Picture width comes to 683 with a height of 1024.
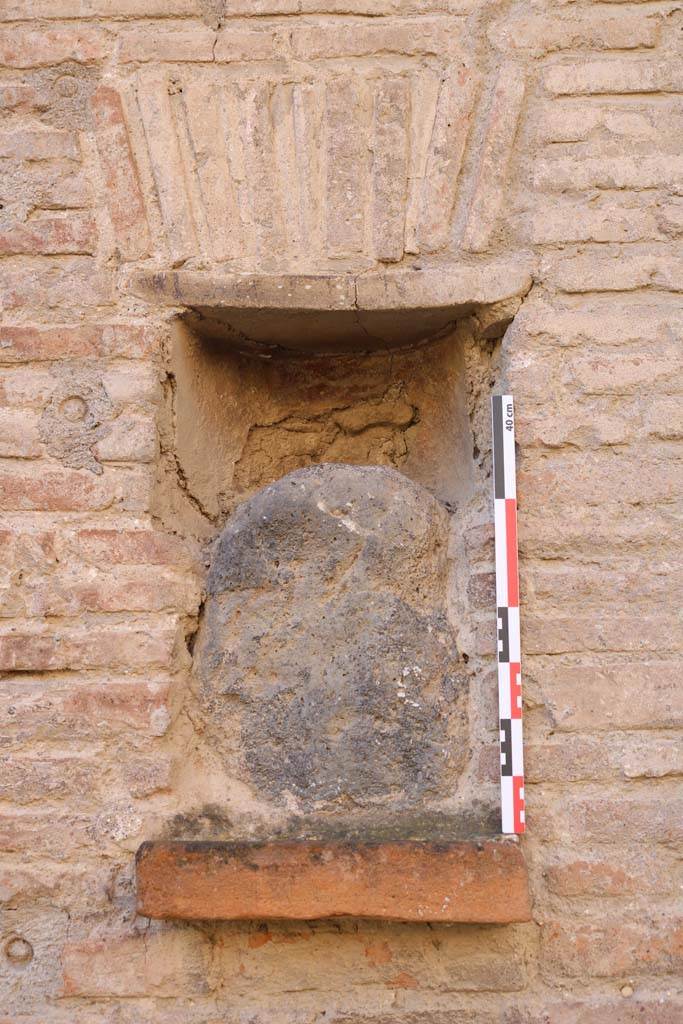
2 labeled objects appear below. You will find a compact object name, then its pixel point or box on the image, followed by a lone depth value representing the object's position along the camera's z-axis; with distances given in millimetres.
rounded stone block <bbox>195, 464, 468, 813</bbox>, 1907
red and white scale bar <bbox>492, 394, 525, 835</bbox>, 1818
